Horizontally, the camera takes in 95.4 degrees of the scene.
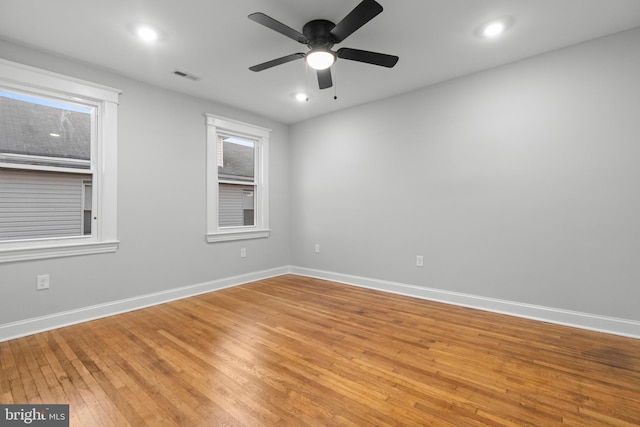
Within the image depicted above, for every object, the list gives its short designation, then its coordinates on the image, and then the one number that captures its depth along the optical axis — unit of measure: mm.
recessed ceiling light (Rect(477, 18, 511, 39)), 2428
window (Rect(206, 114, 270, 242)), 4141
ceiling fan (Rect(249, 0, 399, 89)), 2135
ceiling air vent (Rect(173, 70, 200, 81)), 3268
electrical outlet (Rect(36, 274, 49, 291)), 2756
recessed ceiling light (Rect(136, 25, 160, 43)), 2473
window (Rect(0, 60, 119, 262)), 2686
